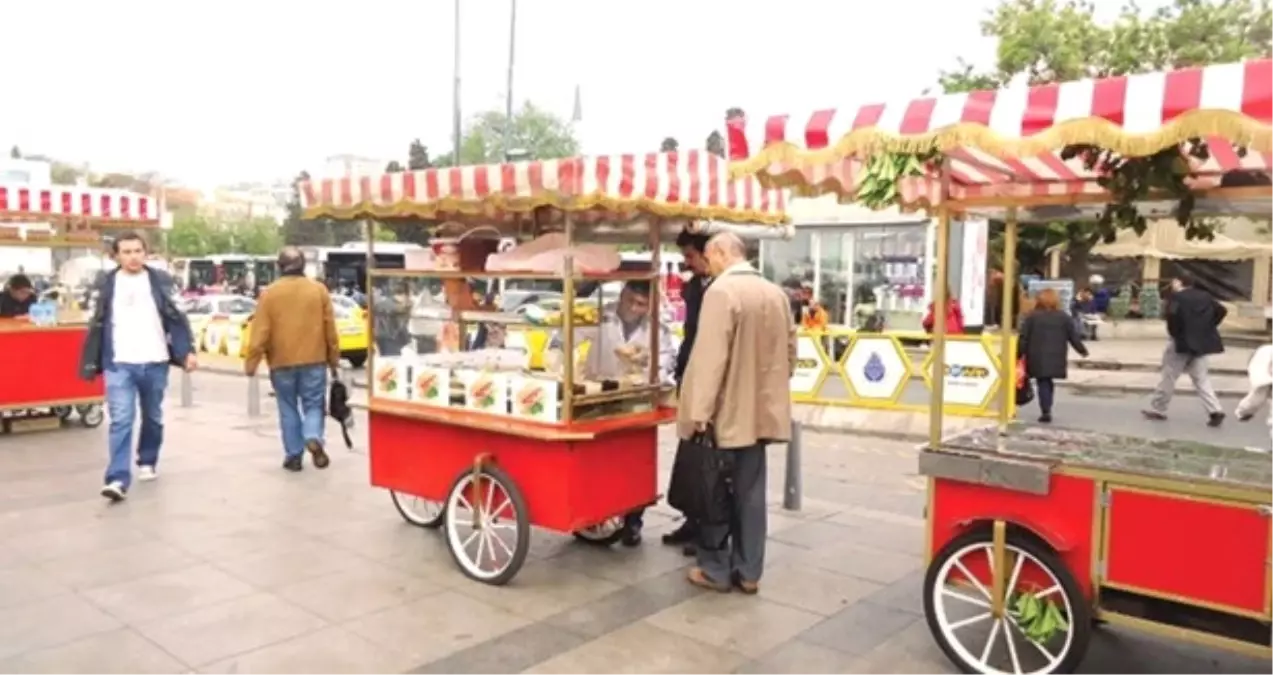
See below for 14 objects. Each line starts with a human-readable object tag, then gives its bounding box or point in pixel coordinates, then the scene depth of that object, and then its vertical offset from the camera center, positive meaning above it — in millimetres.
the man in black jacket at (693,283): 5254 -58
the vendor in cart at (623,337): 5297 -382
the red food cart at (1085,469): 3172 -741
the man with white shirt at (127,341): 6523 -556
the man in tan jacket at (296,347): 7090 -624
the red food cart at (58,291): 8805 -322
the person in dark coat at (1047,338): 10258 -649
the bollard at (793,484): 6512 -1470
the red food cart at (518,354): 4715 -479
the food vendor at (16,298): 9477 -379
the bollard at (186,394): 11398 -1599
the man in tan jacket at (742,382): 4438 -524
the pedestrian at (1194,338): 10180 -615
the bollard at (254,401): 10484 -1549
